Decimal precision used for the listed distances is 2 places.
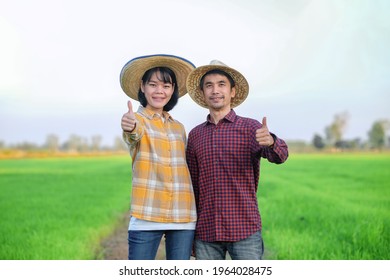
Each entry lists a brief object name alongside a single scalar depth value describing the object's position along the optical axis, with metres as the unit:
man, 2.53
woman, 2.49
